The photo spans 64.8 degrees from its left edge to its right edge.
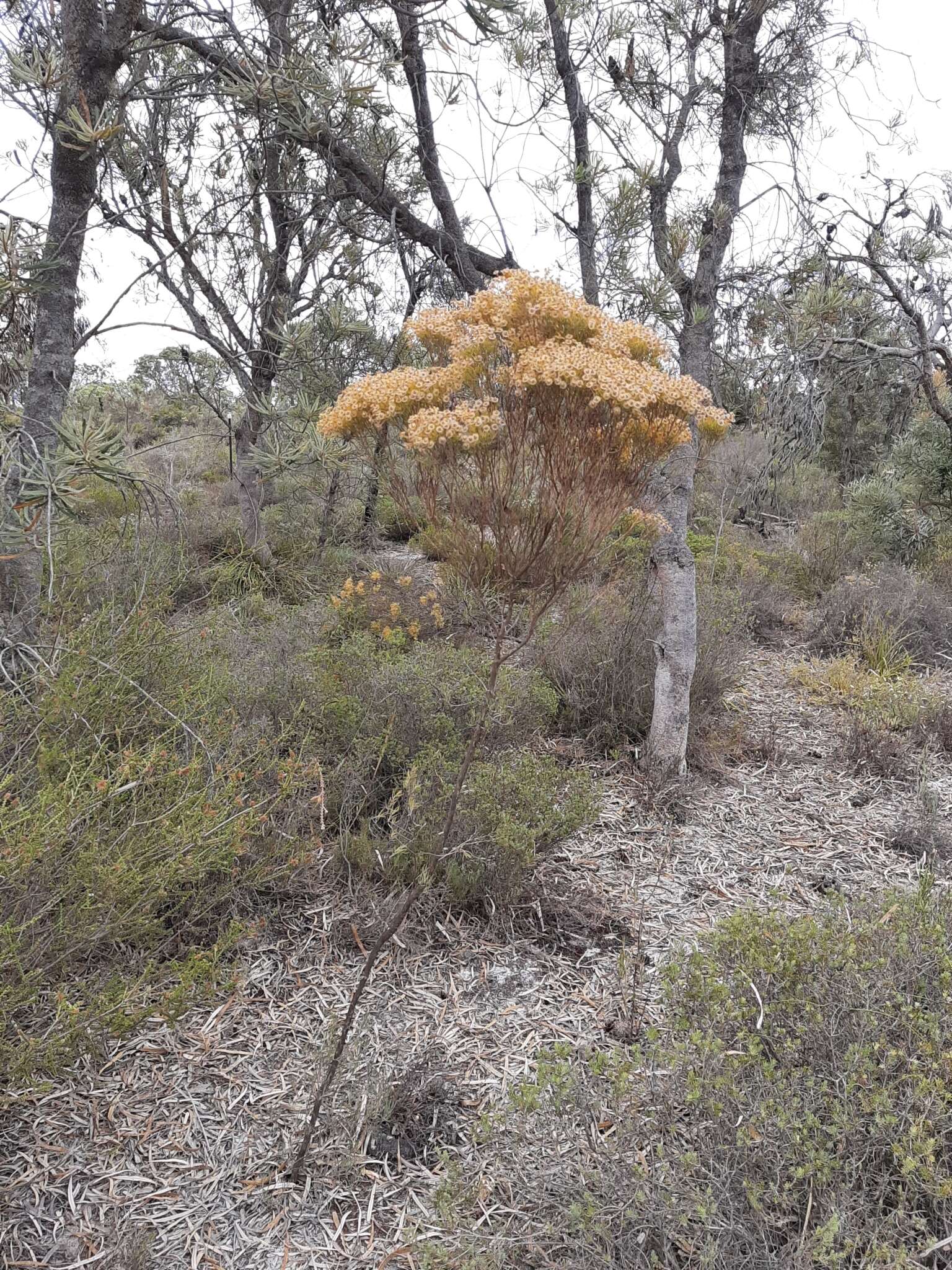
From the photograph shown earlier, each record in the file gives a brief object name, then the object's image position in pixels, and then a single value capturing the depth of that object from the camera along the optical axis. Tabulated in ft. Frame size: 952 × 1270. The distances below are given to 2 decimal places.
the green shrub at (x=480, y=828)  9.43
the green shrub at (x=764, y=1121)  5.14
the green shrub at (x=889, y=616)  19.72
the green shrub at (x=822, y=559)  24.77
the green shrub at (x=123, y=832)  6.01
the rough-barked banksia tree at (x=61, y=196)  8.22
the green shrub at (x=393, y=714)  10.79
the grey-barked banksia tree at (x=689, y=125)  11.74
